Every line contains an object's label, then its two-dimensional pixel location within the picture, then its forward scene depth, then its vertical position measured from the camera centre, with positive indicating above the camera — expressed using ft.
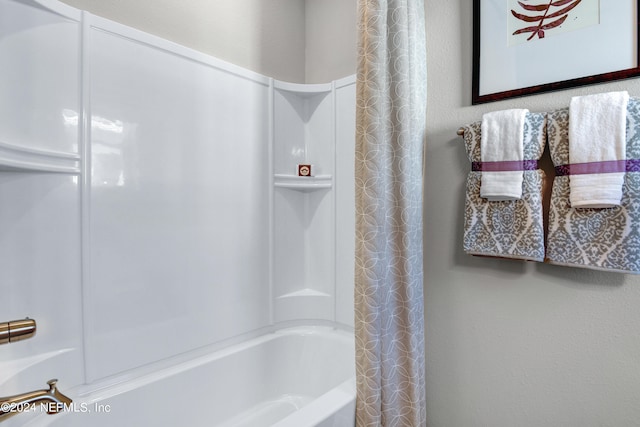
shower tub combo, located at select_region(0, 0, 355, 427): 3.67 -0.30
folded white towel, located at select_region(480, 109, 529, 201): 3.54 +0.69
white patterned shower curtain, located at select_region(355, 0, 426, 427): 3.69 -0.13
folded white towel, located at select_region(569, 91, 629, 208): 3.00 +0.59
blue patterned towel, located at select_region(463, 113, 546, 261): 3.48 -0.04
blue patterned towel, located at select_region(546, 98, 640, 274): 2.98 -0.13
